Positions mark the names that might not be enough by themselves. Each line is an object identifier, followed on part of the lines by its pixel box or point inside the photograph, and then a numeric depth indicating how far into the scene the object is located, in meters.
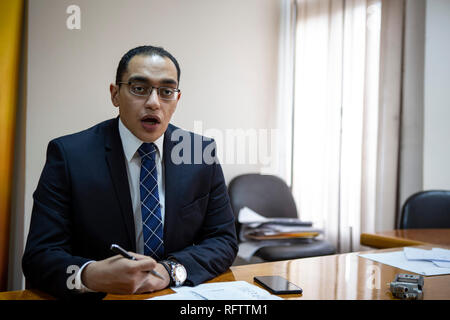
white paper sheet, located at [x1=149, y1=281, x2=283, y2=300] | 0.95
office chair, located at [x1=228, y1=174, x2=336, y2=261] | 2.73
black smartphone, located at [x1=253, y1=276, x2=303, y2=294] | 1.00
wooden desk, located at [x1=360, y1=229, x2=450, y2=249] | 1.83
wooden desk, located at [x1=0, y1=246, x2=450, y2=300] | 1.01
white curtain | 2.85
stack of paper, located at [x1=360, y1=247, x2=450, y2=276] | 1.29
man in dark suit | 1.21
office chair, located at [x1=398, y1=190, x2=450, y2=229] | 2.39
